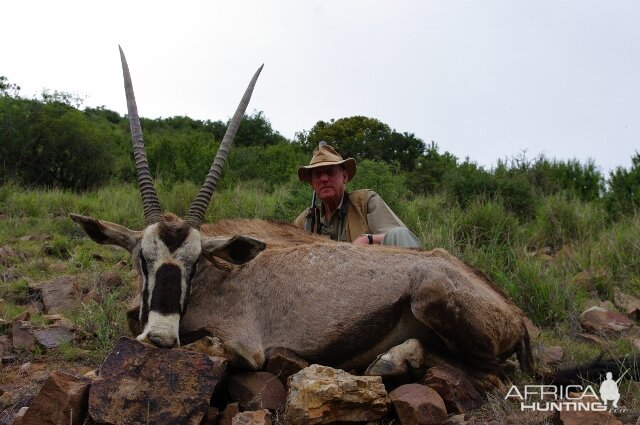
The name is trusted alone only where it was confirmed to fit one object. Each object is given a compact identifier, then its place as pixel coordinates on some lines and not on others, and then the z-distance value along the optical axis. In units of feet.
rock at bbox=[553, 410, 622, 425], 11.89
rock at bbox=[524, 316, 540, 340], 21.24
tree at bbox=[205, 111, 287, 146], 82.84
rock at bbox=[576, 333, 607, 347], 19.80
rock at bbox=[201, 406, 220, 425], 13.21
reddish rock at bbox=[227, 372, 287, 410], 14.05
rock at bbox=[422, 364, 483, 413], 14.05
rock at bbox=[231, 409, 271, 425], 12.47
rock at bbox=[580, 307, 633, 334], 21.02
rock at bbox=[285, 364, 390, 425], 12.70
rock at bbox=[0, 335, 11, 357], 18.02
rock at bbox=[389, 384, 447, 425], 13.08
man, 24.09
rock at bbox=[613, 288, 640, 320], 22.65
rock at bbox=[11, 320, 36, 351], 18.38
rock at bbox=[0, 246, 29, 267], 27.73
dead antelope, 15.52
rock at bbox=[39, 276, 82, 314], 22.52
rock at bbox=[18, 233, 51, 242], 32.45
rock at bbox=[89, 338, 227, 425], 12.69
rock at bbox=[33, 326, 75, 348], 18.60
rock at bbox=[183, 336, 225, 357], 15.40
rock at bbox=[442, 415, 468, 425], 13.05
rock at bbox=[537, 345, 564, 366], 18.37
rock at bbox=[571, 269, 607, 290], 26.13
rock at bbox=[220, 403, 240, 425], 13.26
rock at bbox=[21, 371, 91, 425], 12.60
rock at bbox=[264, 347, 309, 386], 15.24
